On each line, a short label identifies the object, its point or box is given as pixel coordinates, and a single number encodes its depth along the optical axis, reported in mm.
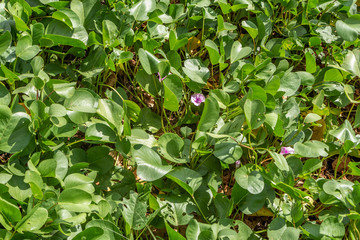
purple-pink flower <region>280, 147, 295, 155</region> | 1507
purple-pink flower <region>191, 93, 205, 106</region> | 1562
